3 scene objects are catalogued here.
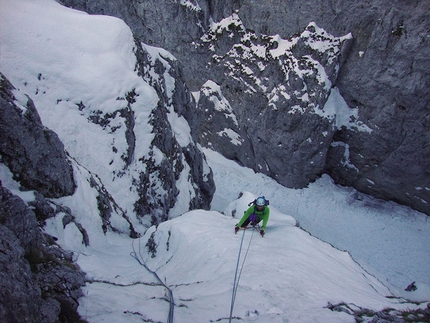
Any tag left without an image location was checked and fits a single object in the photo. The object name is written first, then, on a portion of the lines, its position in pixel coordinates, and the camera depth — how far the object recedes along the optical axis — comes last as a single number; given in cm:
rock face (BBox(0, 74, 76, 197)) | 714
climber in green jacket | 836
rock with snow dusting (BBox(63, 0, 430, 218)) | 1816
